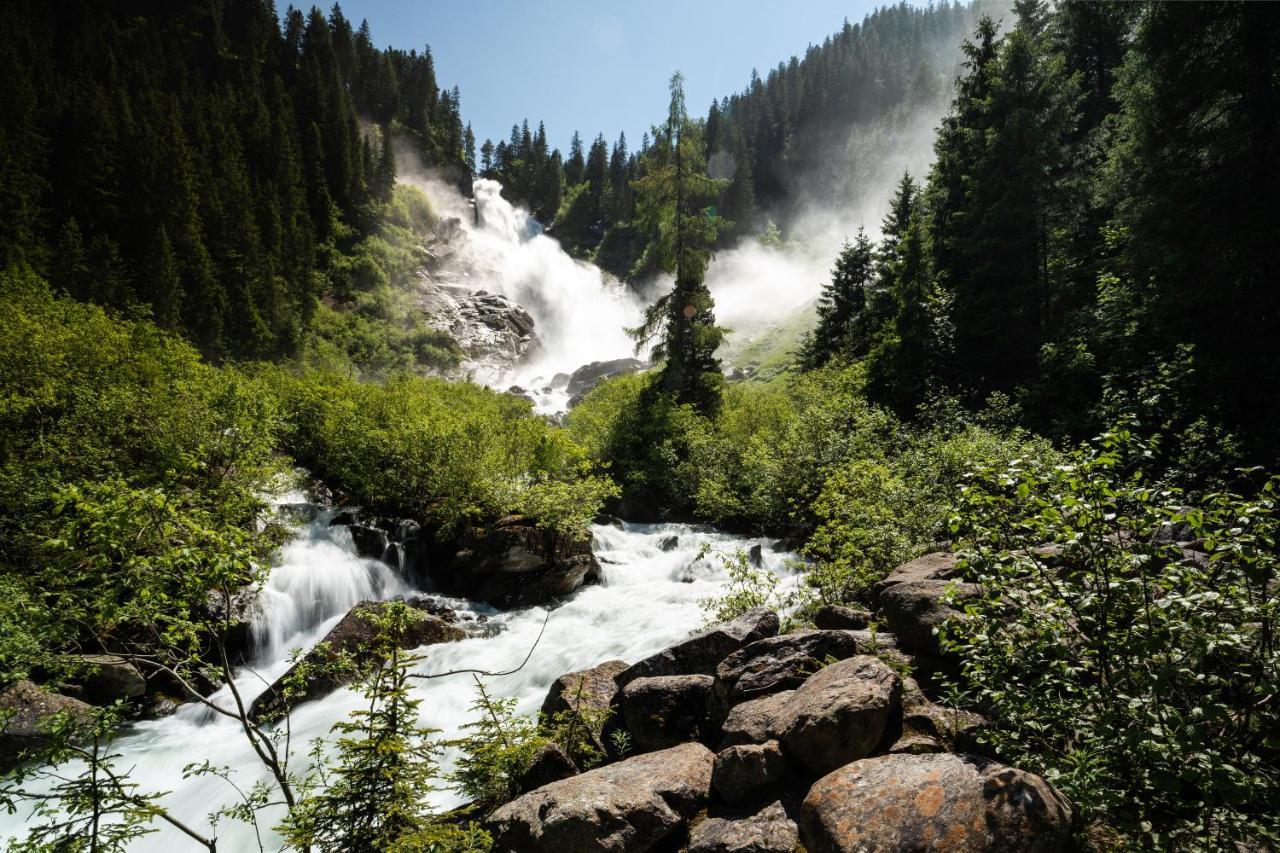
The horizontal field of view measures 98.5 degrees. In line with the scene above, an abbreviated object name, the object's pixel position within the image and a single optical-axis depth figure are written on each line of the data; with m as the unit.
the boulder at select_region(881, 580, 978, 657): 5.78
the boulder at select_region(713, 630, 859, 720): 5.88
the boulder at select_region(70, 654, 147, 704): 9.24
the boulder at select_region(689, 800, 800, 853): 4.06
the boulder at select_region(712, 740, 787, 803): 4.59
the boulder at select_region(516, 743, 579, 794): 5.68
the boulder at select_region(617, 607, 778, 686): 7.09
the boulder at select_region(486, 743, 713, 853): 4.40
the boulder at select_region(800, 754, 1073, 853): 3.21
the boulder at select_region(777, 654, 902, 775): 4.45
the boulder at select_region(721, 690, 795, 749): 5.01
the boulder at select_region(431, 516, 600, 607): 14.76
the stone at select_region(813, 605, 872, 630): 7.07
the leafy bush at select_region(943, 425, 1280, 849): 2.78
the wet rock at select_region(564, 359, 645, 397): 58.59
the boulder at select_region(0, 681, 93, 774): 7.62
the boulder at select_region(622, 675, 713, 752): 6.10
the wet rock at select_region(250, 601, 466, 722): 9.80
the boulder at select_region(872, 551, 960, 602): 7.12
